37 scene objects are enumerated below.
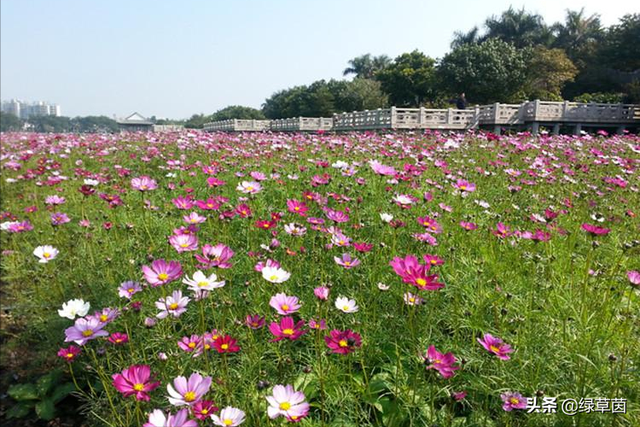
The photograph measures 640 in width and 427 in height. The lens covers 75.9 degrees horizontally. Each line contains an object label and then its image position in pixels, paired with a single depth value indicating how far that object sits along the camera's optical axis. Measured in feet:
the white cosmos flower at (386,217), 5.58
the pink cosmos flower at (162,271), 3.68
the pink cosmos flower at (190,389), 2.81
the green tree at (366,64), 144.36
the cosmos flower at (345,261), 4.84
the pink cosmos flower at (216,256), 4.01
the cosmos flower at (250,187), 6.97
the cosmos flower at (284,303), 3.73
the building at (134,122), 158.26
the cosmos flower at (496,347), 3.37
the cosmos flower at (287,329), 3.19
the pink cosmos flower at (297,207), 6.01
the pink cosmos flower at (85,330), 3.51
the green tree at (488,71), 75.66
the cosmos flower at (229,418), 2.73
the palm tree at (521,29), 105.41
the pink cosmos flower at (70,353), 3.66
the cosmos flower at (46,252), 5.72
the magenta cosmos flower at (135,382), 2.91
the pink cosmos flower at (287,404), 2.82
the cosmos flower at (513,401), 3.32
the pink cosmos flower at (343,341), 3.20
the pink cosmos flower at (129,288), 4.47
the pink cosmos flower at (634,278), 3.89
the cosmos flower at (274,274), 4.06
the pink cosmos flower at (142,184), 6.25
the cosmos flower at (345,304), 3.92
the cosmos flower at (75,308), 4.25
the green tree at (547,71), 81.05
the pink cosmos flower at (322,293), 3.65
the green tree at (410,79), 92.48
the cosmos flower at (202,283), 3.65
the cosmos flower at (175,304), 3.87
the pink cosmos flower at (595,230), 4.56
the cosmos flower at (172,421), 2.56
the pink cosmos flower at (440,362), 2.97
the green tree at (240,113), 187.19
